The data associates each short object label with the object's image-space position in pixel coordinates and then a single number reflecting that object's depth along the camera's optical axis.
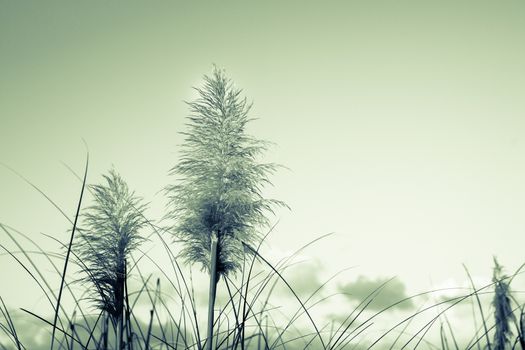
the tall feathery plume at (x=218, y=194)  5.66
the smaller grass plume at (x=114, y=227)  3.32
